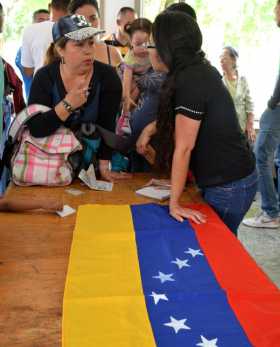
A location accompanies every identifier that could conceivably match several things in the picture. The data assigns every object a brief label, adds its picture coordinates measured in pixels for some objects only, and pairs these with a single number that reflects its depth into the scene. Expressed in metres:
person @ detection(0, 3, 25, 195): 2.35
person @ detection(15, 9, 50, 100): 3.42
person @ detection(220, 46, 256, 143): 4.42
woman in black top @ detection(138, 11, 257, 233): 1.60
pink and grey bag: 1.96
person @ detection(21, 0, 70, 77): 3.00
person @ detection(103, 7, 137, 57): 3.81
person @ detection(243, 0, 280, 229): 3.47
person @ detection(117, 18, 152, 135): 2.69
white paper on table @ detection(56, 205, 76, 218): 1.72
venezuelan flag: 1.02
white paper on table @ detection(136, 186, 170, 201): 1.89
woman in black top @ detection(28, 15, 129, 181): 1.91
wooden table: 1.04
